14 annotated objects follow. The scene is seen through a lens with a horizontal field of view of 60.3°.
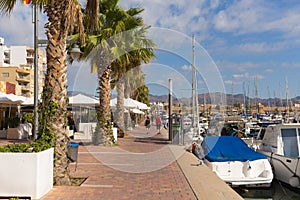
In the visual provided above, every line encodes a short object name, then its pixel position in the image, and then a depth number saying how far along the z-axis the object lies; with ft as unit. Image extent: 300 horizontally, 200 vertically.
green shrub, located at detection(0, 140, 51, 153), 17.53
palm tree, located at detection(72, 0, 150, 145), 42.79
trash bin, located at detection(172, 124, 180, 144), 50.00
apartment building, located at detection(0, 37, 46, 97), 187.27
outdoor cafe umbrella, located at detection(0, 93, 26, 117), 45.37
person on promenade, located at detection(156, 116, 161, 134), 84.19
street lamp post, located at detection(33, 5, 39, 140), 31.61
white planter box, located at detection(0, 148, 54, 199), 16.67
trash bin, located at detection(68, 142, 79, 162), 23.30
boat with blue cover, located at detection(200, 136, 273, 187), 26.48
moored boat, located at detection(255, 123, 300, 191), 26.73
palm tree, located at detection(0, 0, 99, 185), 20.53
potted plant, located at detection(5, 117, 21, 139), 48.81
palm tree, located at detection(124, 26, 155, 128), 50.89
